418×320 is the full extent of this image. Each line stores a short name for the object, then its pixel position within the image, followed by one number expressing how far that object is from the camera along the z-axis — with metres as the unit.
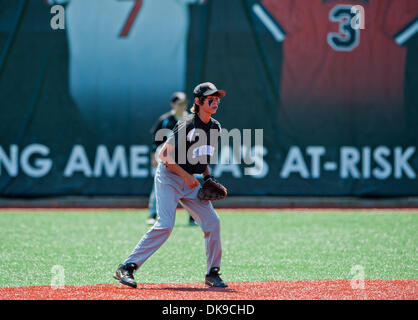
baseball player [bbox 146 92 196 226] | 23.58
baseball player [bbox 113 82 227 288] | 14.12
